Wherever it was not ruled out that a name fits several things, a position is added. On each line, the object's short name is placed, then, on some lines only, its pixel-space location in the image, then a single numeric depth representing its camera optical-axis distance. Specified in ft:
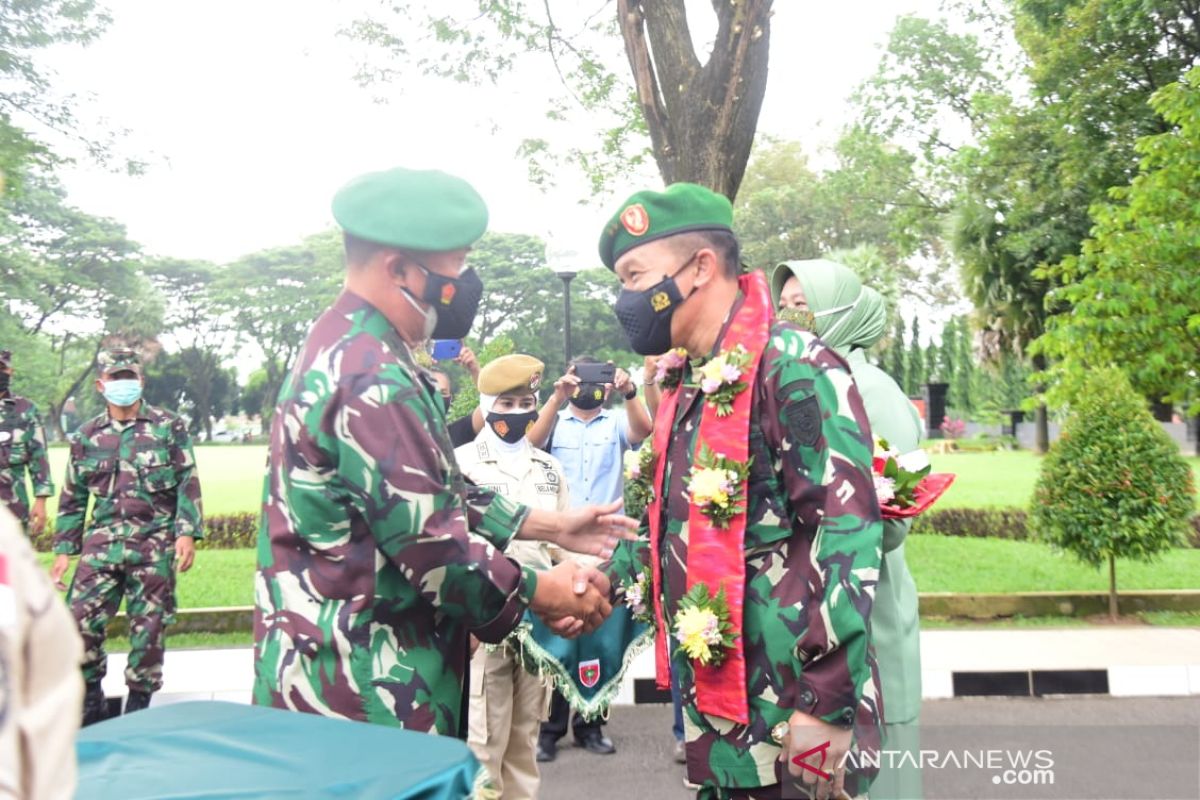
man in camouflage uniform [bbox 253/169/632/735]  6.70
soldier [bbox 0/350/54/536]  22.21
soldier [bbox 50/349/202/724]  18.08
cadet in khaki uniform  13.50
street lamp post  27.40
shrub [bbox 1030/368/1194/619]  24.18
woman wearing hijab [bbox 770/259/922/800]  9.70
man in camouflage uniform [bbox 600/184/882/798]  6.95
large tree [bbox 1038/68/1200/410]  32.24
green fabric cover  4.28
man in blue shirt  19.21
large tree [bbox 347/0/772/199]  23.63
